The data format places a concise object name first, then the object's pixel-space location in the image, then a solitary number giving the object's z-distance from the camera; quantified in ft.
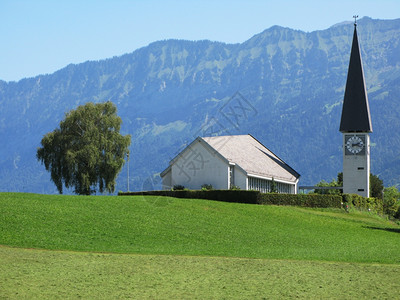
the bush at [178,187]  245.45
